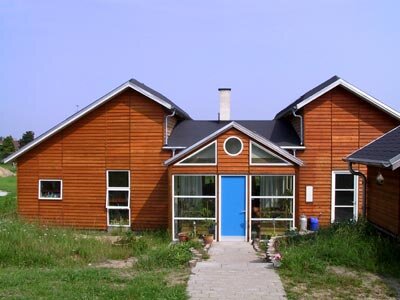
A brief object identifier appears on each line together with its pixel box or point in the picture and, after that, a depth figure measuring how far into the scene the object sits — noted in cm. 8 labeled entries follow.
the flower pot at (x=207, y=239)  1584
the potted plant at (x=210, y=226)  1689
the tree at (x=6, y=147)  7812
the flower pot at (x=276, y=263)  1093
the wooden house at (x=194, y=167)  1709
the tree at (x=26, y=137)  9722
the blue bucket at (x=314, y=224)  1817
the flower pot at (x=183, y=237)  1602
